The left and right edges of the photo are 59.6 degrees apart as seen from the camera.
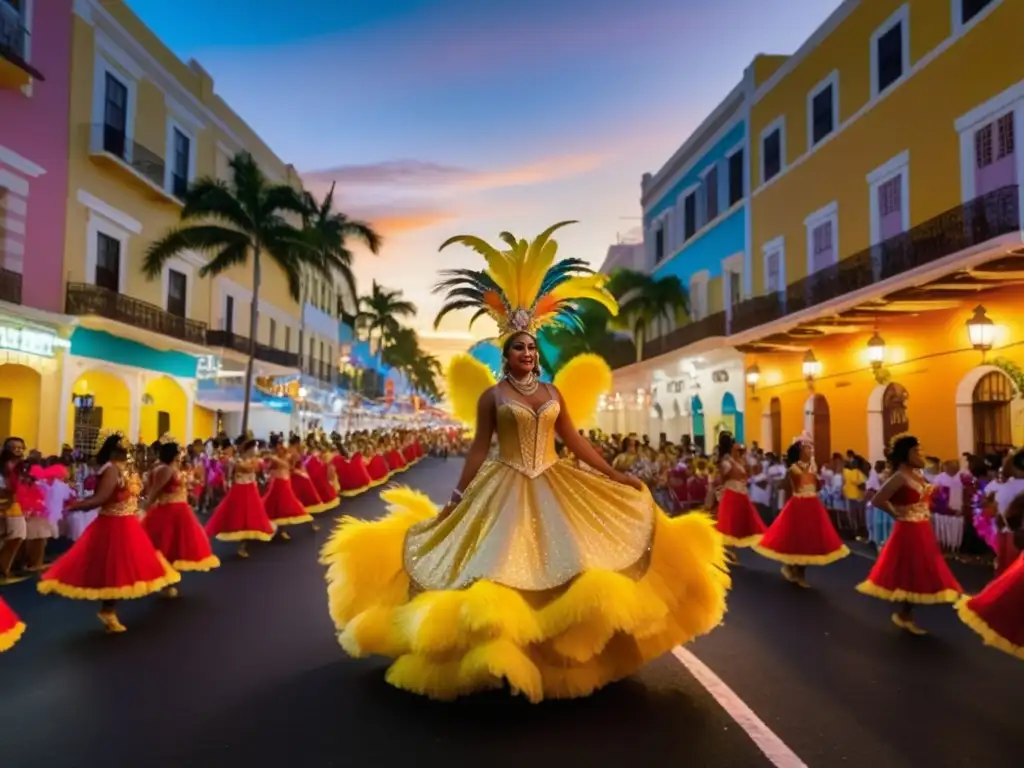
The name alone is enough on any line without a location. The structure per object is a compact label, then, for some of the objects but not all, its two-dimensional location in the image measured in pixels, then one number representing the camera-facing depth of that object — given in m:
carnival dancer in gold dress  4.87
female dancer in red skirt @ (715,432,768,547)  11.43
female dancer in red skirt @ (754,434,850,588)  9.58
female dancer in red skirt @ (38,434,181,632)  7.38
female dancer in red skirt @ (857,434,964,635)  7.40
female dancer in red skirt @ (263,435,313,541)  14.03
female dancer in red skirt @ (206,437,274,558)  11.88
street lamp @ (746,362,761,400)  25.00
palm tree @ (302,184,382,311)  32.72
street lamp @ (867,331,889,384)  17.20
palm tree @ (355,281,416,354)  57.53
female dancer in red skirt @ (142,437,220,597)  9.16
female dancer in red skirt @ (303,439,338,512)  18.34
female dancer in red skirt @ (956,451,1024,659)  5.18
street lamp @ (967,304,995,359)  13.84
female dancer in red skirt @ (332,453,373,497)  22.61
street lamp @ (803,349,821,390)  20.15
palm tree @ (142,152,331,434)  25.47
